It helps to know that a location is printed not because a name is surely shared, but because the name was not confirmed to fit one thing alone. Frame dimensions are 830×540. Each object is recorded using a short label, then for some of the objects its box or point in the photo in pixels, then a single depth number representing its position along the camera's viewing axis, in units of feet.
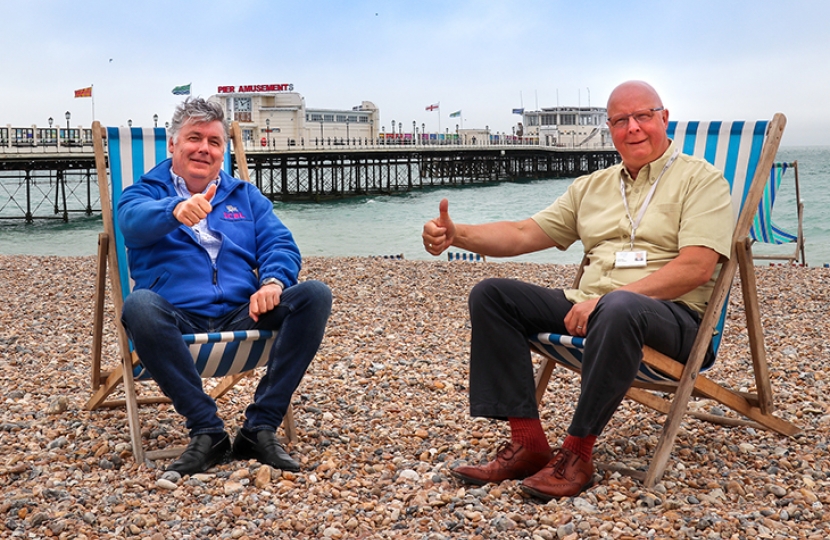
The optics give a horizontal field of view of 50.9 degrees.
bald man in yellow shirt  7.48
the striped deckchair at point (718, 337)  7.98
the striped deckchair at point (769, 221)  29.89
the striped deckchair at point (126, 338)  8.48
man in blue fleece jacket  8.38
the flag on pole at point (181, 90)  141.42
